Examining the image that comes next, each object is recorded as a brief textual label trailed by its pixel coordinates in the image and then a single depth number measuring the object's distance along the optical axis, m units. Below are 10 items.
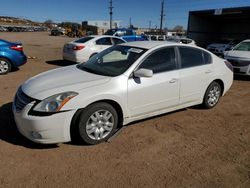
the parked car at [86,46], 10.20
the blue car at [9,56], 8.38
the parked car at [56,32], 57.61
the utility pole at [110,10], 54.99
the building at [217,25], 24.31
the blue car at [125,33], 16.62
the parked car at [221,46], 18.20
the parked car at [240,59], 8.58
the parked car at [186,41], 20.97
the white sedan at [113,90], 3.31
